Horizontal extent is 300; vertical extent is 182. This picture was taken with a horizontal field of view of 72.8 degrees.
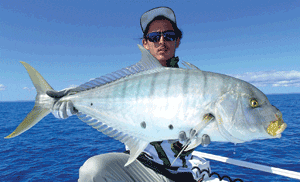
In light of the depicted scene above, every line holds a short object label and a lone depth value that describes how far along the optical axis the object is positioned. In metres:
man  0.75
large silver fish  0.59
